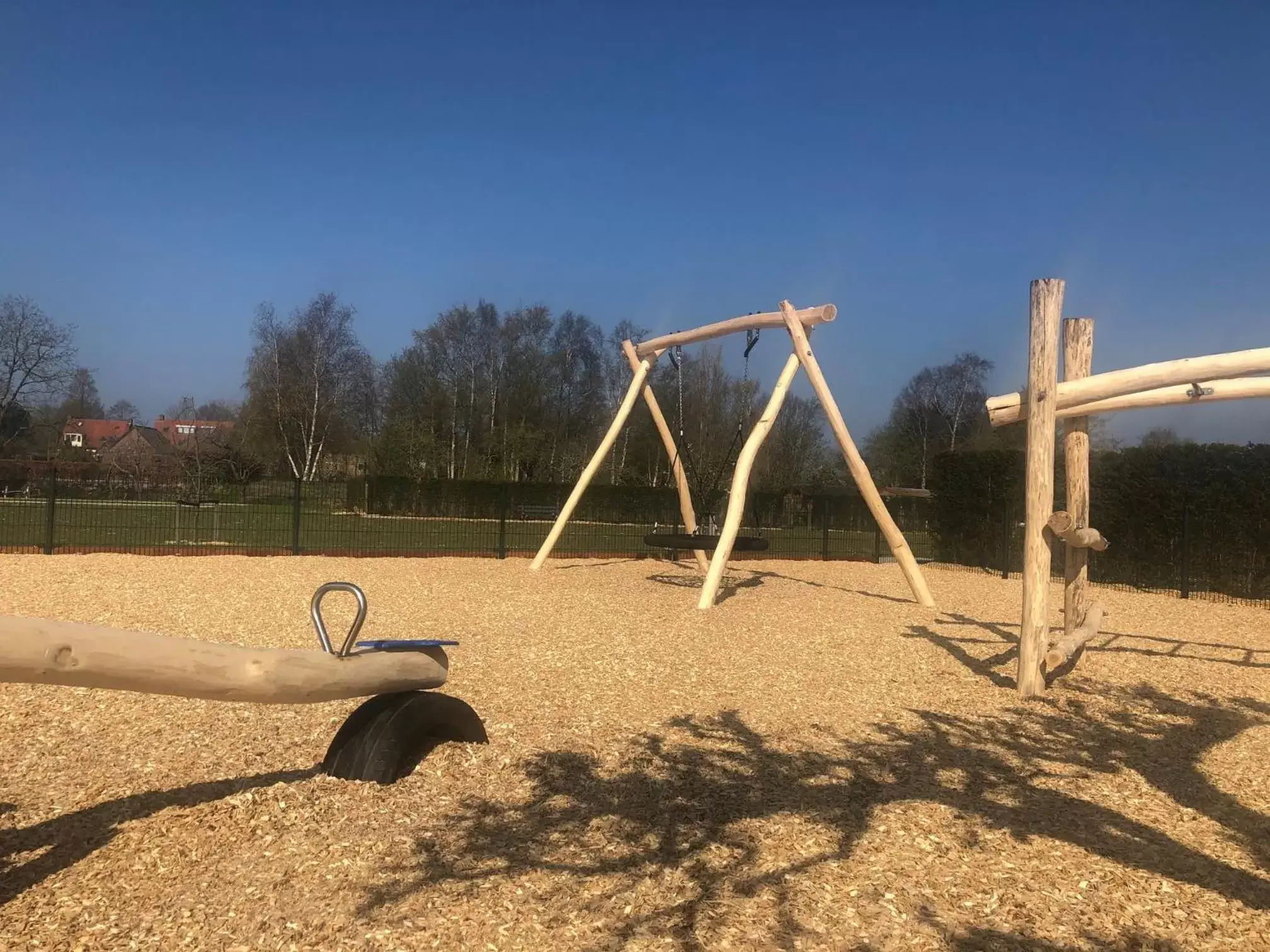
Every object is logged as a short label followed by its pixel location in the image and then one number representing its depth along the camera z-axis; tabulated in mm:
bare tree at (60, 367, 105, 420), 70375
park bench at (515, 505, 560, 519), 21703
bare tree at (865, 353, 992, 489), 51688
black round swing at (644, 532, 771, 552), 10922
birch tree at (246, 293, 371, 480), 44500
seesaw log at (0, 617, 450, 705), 2736
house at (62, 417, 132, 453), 71500
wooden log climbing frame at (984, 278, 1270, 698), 6637
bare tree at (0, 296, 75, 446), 42781
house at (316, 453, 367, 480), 45756
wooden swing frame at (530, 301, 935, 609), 10641
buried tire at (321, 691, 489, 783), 4328
